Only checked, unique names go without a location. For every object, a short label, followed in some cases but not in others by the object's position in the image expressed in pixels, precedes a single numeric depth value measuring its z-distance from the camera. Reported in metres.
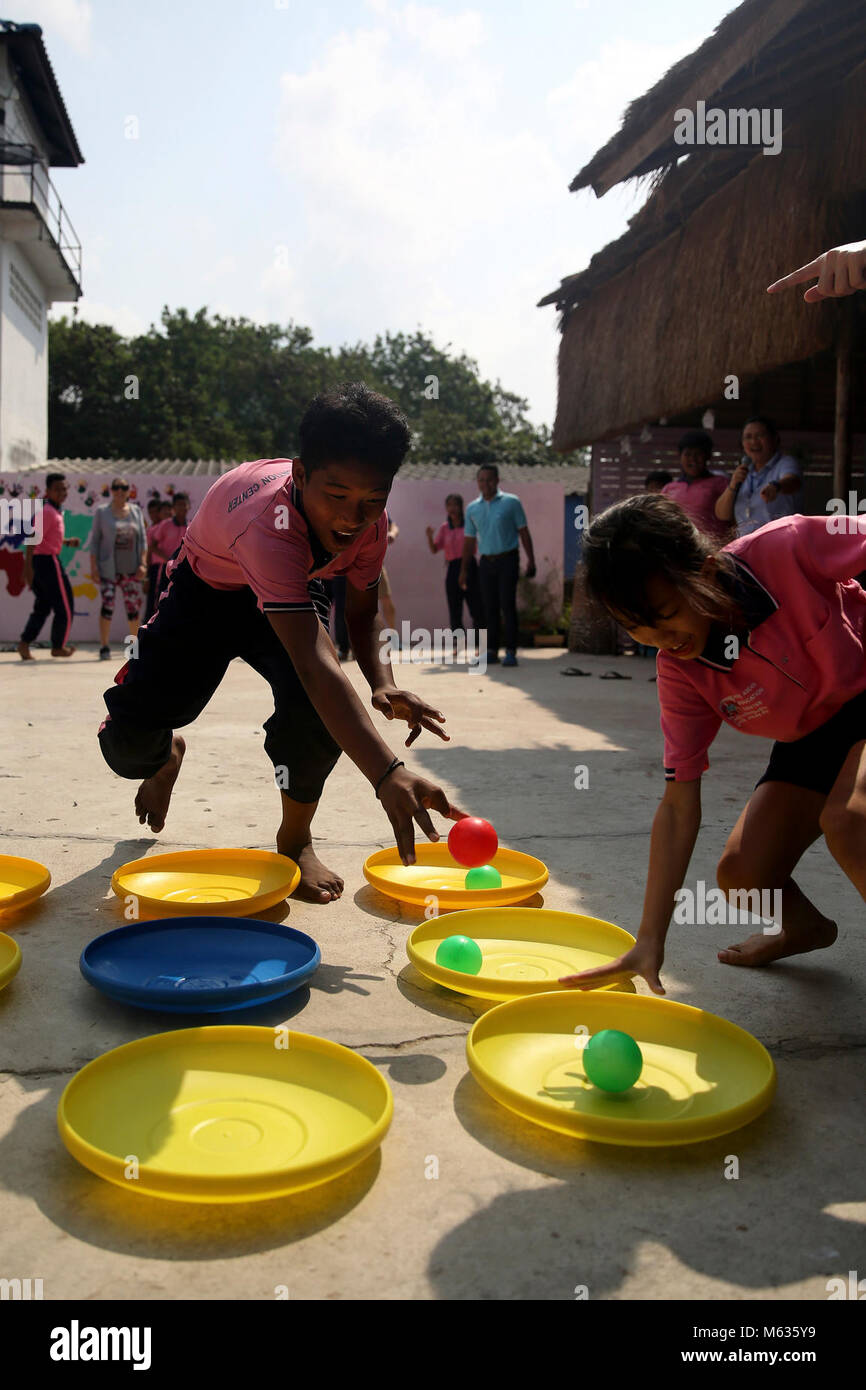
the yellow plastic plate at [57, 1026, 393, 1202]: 1.41
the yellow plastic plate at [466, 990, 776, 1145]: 1.59
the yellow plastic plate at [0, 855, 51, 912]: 2.60
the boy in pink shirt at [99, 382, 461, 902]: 2.22
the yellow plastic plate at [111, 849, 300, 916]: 2.73
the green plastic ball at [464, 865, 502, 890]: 2.99
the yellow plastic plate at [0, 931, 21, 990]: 2.09
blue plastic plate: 2.04
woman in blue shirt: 6.36
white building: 17.78
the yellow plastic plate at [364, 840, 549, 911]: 2.83
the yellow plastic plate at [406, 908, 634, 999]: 2.23
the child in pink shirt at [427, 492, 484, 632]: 12.42
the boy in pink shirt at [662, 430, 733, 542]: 7.48
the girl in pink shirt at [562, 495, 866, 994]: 1.90
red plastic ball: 2.69
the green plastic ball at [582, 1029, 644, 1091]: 1.78
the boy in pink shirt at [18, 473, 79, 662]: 9.70
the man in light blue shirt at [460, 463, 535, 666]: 9.80
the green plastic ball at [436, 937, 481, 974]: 2.39
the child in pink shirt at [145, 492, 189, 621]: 11.18
